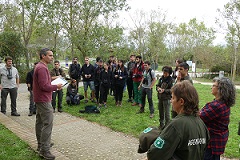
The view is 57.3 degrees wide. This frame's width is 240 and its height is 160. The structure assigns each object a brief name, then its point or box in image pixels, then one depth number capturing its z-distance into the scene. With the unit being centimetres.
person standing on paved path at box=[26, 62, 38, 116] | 724
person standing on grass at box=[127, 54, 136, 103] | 946
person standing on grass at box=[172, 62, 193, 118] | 487
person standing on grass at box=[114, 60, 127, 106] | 870
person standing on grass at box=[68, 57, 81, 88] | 941
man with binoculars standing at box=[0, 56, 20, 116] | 711
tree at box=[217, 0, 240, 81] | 1573
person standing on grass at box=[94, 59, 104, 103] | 876
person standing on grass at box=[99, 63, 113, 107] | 839
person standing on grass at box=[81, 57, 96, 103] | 907
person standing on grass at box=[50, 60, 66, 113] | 770
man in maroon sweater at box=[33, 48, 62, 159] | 388
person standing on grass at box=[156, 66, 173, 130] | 566
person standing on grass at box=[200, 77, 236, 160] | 271
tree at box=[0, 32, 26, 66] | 1599
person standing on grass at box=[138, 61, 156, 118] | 708
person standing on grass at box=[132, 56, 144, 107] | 848
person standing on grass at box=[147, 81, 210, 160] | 176
